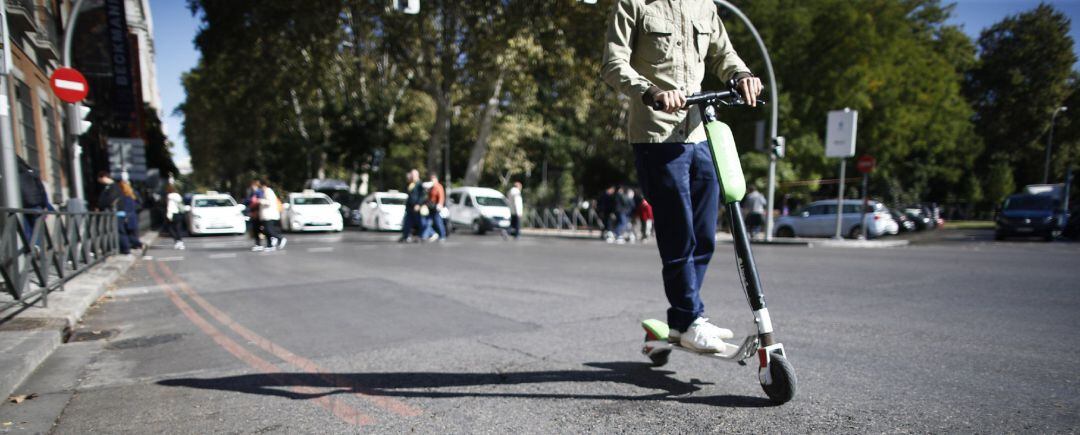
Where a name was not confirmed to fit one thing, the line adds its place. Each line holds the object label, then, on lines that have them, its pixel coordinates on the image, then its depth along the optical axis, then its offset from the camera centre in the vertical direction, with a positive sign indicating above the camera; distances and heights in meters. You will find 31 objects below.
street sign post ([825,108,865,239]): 16.55 +1.40
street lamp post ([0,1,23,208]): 5.50 +0.20
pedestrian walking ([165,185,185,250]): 14.66 -0.87
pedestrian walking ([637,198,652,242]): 18.20 -1.02
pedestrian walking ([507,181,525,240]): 18.28 -0.88
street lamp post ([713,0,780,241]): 14.69 +1.21
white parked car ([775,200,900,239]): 19.95 -1.32
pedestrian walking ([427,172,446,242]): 15.27 -0.68
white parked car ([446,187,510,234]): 21.55 -1.04
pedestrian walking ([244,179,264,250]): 13.11 -0.72
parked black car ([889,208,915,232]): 25.00 -1.61
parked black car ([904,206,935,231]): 27.50 -1.54
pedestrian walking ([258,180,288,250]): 12.88 -0.78
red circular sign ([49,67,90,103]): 9.17 +1.47
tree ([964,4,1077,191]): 38.06 +6.89
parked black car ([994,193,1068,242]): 18.41 -1.04
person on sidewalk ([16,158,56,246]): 7.11 -0.12
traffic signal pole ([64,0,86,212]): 11.92 +1.18
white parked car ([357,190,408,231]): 21.59 -1.13
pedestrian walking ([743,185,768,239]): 18.06 -0.82
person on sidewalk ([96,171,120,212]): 10.66 -0.28
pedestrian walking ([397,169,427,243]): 14.86 -0.58
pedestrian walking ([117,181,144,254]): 11.12 -0.81
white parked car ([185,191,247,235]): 19.17 -1.20
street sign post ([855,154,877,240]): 17.23 +0.57
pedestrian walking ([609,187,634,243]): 17.36 -0.83
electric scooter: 2.39 -0.32
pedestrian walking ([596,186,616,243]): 17.67 -0.89
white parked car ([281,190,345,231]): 20.11 -1.12
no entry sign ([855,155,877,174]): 17.23 +0.57
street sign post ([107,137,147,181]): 17.83 +0.65
